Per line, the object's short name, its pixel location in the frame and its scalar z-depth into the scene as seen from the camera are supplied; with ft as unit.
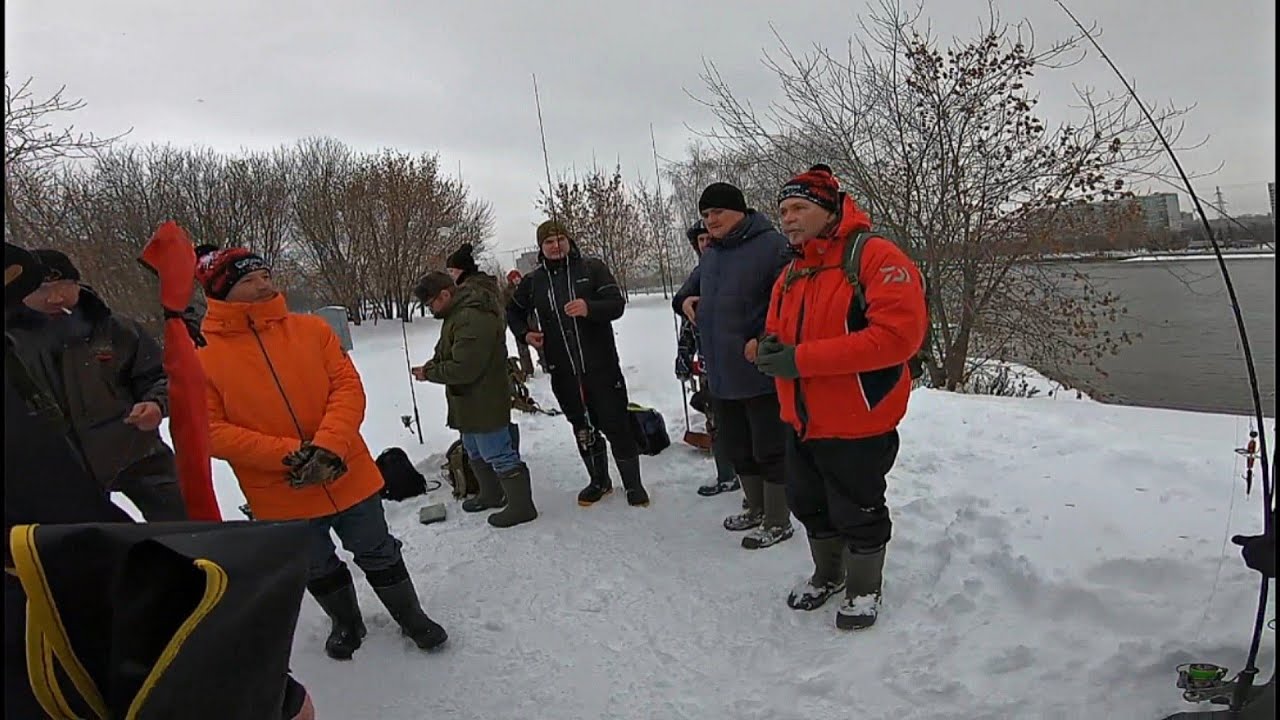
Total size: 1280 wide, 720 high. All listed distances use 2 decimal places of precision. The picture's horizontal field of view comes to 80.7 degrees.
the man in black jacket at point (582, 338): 15.02
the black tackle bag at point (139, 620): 3.12
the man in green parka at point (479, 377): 14.10
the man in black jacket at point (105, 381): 9.23
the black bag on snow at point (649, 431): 17.66
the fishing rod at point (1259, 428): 5.77
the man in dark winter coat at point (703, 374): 15.43
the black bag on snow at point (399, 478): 16.85
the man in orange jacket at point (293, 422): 8.98
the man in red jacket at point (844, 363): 8.95
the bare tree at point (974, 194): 29.91
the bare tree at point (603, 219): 64.59
